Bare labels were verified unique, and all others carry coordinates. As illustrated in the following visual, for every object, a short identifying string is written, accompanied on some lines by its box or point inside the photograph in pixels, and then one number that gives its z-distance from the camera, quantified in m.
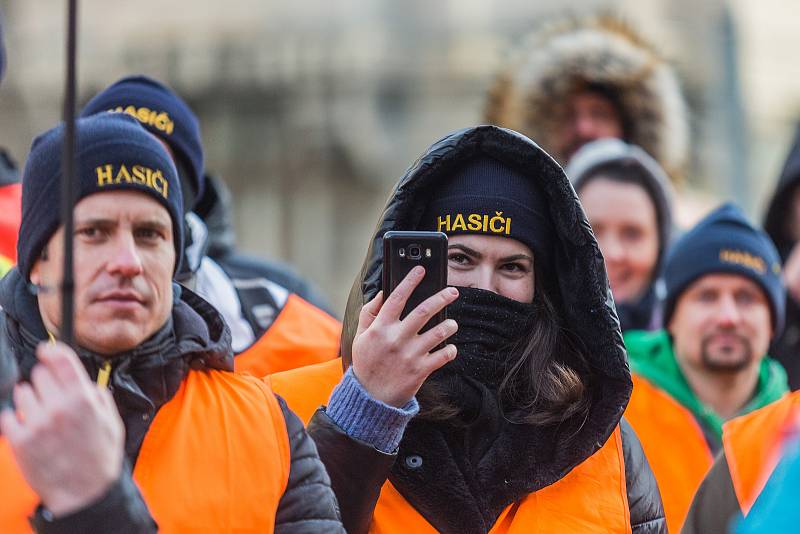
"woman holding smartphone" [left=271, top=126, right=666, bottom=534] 8.17
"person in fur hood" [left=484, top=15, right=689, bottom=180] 15.78
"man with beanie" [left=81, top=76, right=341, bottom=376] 10.87
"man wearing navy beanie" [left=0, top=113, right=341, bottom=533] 8.05
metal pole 6.43
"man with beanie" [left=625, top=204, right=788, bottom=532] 11.89
